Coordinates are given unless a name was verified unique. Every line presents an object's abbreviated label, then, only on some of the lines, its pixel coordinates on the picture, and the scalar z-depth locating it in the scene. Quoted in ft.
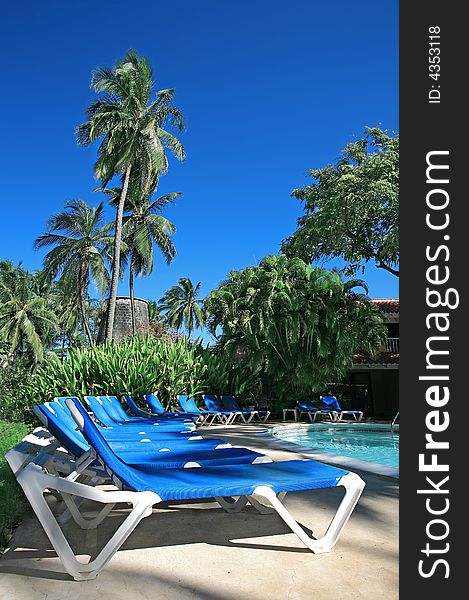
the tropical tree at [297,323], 56.65
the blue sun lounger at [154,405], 40.70
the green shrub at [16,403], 45.37
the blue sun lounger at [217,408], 50.31
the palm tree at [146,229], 99.86
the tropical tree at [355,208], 66.13
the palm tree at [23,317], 119.96
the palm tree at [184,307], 176.55
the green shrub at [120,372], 45.19
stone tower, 96.46
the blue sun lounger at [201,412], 44.80
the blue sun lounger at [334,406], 57.88
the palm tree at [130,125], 75.00
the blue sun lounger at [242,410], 52.65
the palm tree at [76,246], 99.09
